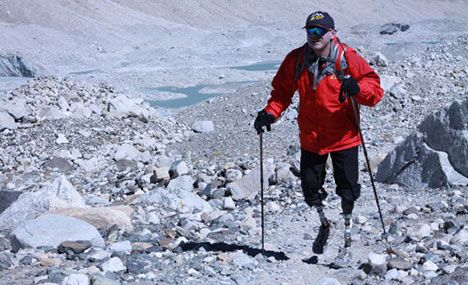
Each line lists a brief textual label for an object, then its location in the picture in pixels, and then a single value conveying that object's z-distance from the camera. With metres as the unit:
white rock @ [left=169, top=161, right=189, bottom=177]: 9.12
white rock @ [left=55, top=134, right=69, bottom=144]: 12.06
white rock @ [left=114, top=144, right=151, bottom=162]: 11.34
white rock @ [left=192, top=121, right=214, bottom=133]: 14.39
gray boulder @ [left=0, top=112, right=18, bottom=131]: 12.60
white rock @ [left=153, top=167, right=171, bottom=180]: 8.99
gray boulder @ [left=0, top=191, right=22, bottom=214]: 8.20
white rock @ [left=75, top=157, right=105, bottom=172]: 11.20
